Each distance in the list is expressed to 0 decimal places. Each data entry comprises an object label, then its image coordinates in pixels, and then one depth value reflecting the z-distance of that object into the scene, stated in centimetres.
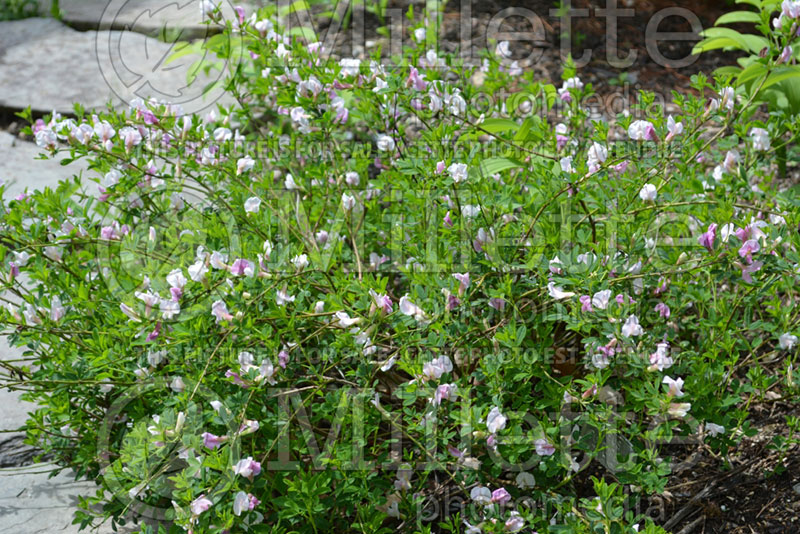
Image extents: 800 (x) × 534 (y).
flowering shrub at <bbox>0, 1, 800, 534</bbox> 173
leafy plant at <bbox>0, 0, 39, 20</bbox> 474
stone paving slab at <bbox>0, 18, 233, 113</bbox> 393
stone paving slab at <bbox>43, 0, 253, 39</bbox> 450
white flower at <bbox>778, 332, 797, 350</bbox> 196
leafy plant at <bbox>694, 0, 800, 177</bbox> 192
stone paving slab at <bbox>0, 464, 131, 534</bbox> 203
